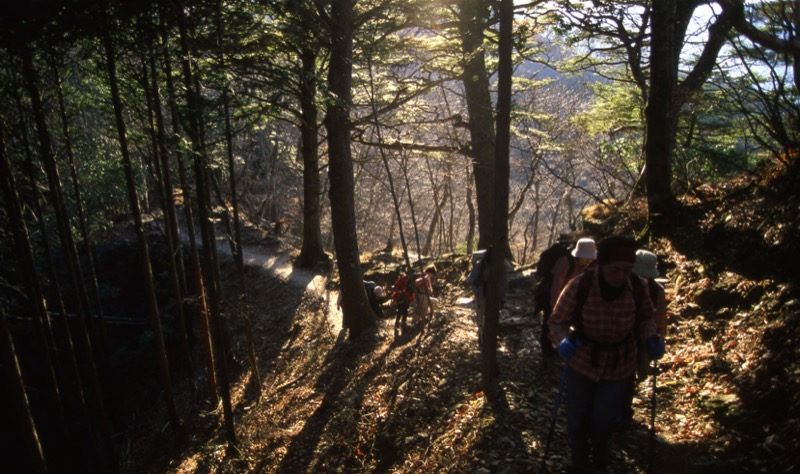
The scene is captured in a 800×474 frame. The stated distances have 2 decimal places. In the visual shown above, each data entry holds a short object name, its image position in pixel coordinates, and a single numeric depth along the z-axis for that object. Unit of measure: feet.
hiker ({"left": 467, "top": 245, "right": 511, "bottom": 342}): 23.21
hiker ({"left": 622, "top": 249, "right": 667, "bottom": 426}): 12.23
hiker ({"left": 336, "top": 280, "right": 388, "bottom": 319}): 39.68
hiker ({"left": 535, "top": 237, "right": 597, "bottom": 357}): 16.52
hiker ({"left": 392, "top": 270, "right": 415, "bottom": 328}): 36.76
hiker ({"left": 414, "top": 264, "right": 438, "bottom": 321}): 36.27
